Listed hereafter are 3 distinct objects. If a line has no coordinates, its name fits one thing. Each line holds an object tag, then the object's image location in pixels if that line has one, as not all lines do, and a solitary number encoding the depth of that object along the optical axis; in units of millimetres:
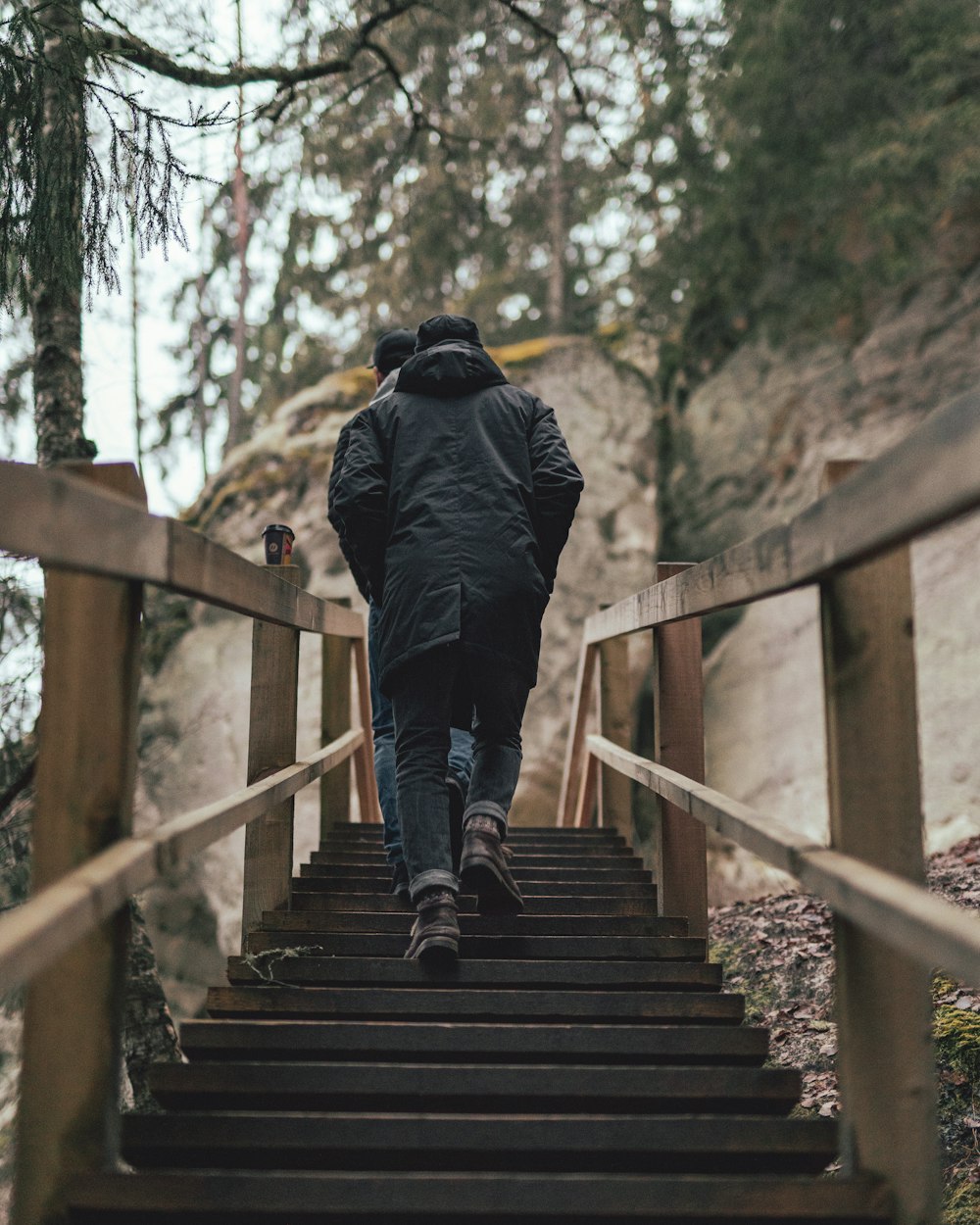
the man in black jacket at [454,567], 3266
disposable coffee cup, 4336
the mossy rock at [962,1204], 3164
